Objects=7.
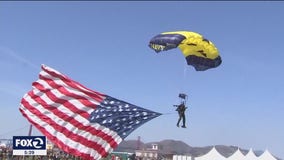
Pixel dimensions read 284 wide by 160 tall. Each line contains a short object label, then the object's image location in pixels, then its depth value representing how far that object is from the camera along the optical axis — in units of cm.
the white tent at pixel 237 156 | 6788
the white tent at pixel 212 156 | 6698
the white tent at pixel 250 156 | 6858
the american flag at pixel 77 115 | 1652
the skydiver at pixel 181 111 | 2336
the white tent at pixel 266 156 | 6684
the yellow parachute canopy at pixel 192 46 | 2286
